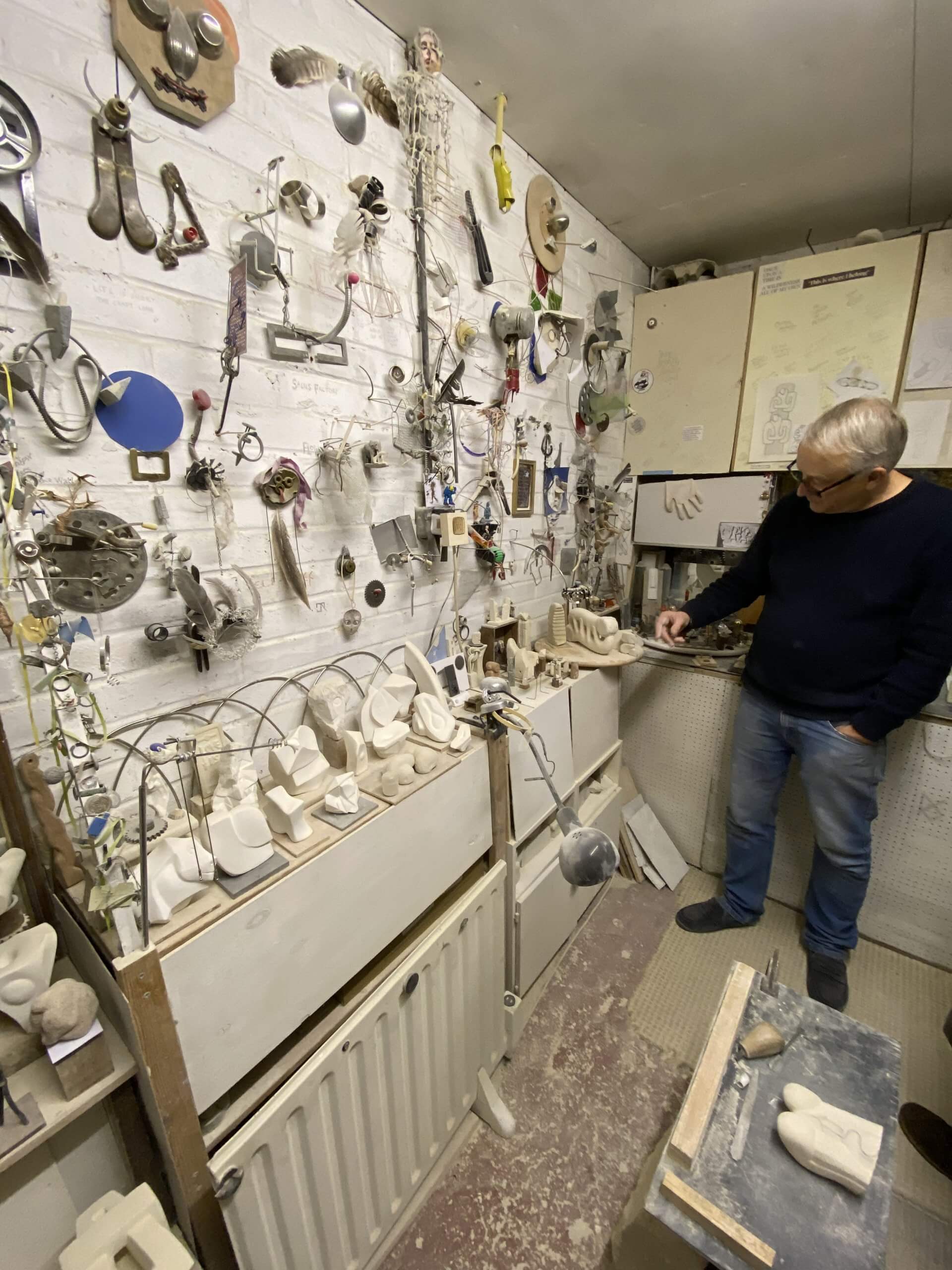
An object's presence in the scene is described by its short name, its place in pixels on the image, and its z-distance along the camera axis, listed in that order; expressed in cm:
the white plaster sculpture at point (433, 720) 118
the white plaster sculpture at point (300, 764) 95
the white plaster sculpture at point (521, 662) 158
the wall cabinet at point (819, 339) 178
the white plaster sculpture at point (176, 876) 68
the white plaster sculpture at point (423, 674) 125
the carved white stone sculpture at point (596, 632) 185
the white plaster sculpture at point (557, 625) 188
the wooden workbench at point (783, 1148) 83
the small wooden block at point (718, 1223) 79
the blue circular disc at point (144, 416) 81
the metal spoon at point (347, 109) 106
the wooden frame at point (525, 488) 177
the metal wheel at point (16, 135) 67
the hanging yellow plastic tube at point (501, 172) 134
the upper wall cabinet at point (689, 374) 207
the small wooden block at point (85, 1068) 63
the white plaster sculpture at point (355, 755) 107
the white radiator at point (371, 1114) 78
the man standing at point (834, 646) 132
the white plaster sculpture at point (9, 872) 68
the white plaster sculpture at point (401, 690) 122
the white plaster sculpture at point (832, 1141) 88
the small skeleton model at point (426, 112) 116
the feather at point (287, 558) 105
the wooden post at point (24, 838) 74
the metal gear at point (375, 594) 126
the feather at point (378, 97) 111
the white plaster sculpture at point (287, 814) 84
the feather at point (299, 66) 96
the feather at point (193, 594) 88
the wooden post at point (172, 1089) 60
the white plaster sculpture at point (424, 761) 106
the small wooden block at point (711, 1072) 92
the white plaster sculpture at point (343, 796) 92
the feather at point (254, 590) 100
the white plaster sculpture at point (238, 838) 76
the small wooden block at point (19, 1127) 58
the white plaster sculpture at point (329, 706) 110
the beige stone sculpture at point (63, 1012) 62
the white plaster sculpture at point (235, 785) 89
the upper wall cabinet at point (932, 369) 170
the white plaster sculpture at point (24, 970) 64
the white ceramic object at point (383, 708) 117
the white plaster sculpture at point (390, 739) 107
